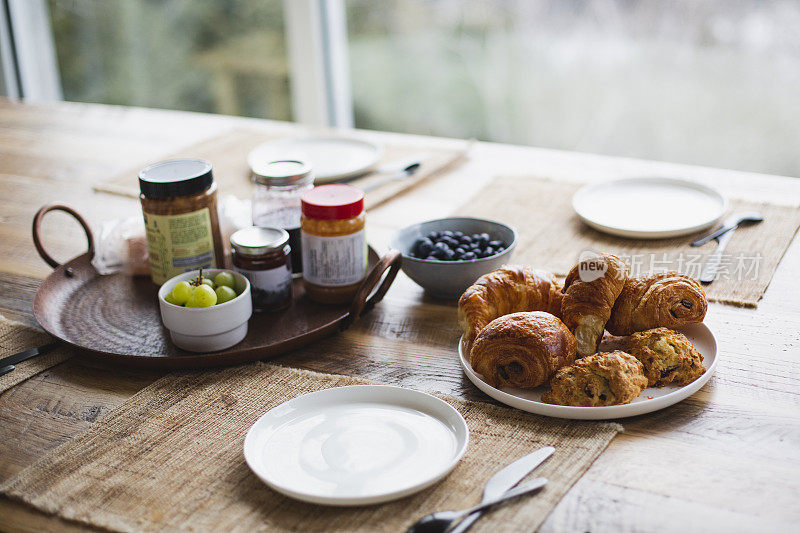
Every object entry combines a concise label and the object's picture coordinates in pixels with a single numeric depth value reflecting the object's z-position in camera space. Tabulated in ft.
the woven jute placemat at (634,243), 3.84
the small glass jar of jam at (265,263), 3.39
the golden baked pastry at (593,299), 2.95
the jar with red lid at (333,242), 3.41
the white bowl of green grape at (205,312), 3.14
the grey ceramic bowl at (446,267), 3.61
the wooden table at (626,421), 2.37
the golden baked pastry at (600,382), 2.72
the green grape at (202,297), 3.14
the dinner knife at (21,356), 3.26
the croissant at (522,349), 2.79
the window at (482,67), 9.37
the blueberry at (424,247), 3.76
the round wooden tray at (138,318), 3.21
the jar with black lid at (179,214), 3.46
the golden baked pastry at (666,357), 2.83
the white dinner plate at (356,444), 2.42
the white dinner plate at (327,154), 5.41
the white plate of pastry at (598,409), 2.72
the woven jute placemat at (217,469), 2.34
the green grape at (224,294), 3.19
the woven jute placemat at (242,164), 5.20
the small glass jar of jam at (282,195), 3.76
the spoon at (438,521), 2.25
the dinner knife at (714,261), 3.83
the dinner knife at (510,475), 2.38
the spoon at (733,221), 4.22
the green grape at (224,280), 3.29
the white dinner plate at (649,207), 4.33
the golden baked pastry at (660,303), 2.98
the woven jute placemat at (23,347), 3.18
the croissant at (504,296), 3.10
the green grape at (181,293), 3.17
